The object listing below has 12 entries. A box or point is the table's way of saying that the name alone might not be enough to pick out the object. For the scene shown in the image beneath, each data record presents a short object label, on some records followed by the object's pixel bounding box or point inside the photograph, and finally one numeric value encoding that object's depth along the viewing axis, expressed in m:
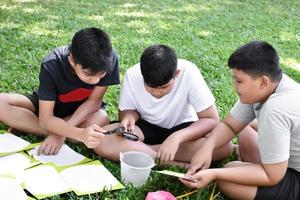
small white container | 1.90
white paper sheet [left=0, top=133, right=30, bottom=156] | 2.13
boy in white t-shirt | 2.12
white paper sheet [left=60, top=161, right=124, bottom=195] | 1.90
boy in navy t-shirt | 1.97
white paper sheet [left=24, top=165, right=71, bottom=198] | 1.84
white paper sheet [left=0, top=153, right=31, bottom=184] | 1.94
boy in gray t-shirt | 1.72
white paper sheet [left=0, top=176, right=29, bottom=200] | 1.77
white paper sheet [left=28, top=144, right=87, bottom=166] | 2.10
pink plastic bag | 1.75
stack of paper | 1.86
